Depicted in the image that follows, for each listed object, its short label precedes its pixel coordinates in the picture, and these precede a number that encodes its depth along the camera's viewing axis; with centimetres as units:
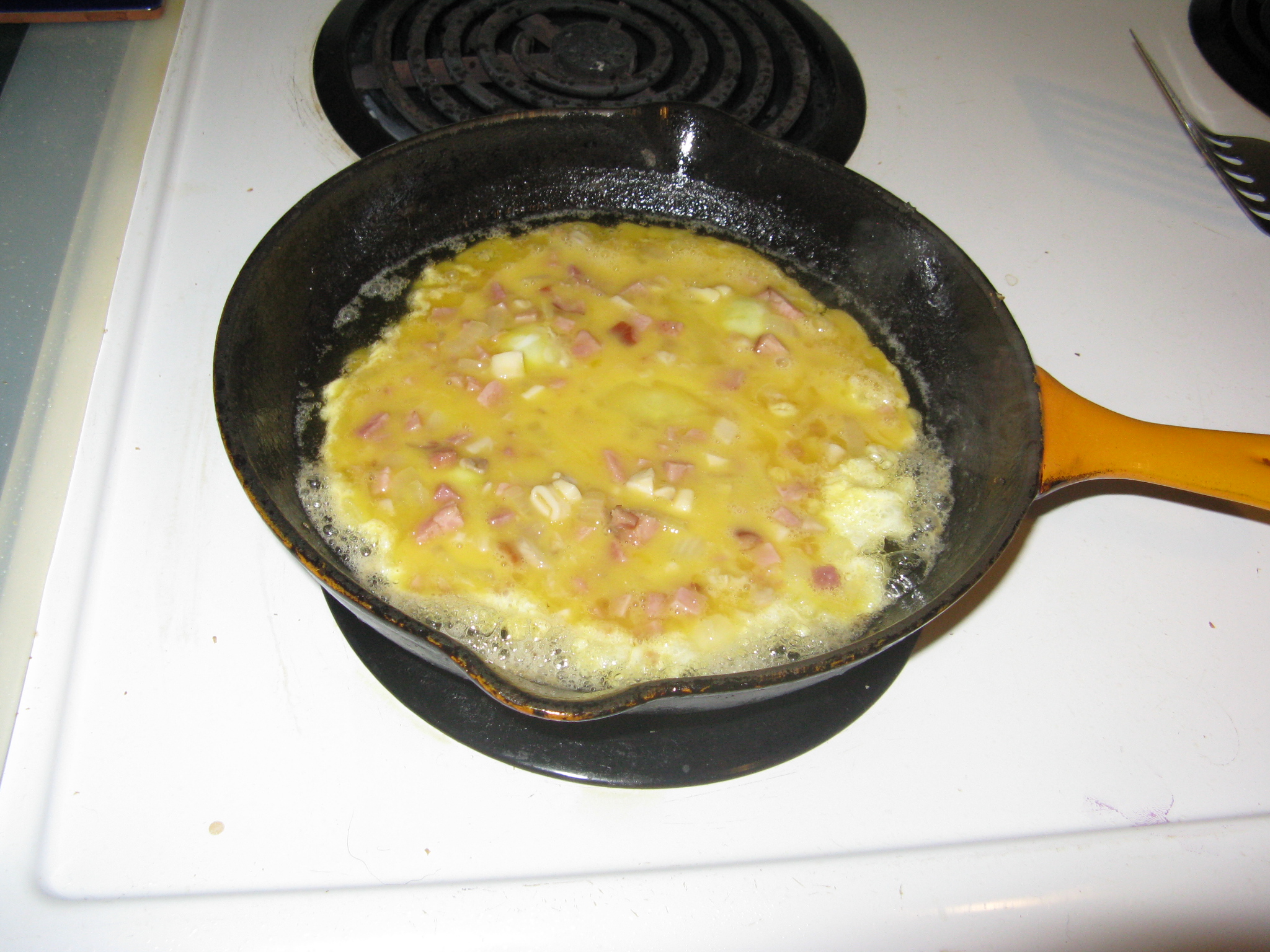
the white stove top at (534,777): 29
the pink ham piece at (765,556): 34
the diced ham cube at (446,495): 34
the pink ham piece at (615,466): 35
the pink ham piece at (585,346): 37
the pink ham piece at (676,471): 35
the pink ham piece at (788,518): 35
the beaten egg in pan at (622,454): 33
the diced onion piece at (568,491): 34
